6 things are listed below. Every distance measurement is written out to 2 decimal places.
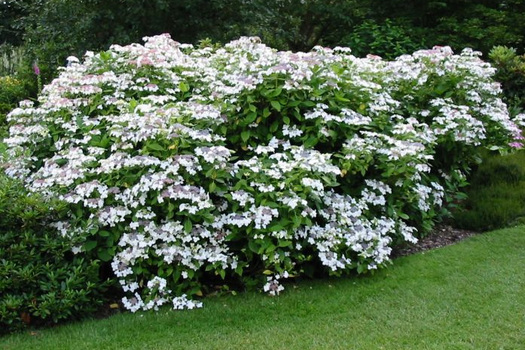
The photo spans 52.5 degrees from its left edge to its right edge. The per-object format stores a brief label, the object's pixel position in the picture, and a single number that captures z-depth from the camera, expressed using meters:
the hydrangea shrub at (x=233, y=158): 3.52
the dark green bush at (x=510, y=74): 7.36
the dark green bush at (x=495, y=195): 5.30
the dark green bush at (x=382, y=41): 8.91
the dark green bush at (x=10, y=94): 9.73
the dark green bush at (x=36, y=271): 3.14
